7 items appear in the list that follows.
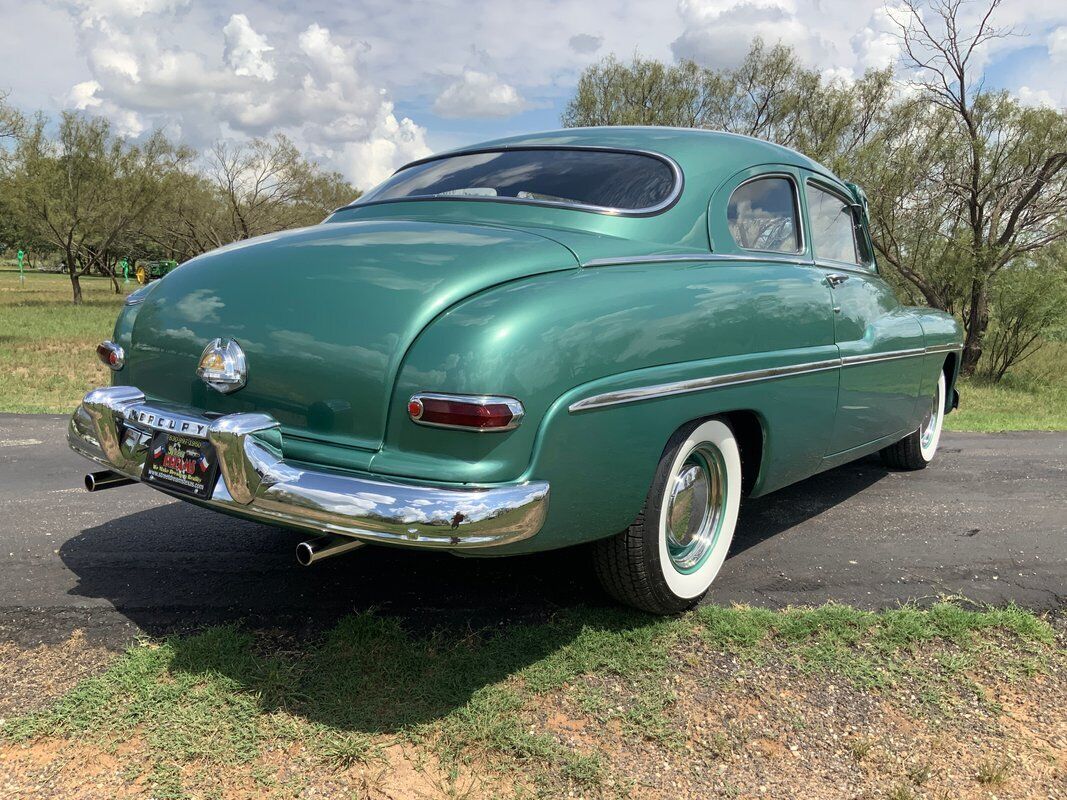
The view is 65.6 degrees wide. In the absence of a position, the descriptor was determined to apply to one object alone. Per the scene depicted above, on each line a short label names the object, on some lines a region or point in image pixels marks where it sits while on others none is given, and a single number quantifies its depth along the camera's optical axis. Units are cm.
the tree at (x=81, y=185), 2755
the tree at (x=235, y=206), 3516
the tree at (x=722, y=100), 2597
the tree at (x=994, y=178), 1605
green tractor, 6069
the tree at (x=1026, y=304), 1652
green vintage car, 227
